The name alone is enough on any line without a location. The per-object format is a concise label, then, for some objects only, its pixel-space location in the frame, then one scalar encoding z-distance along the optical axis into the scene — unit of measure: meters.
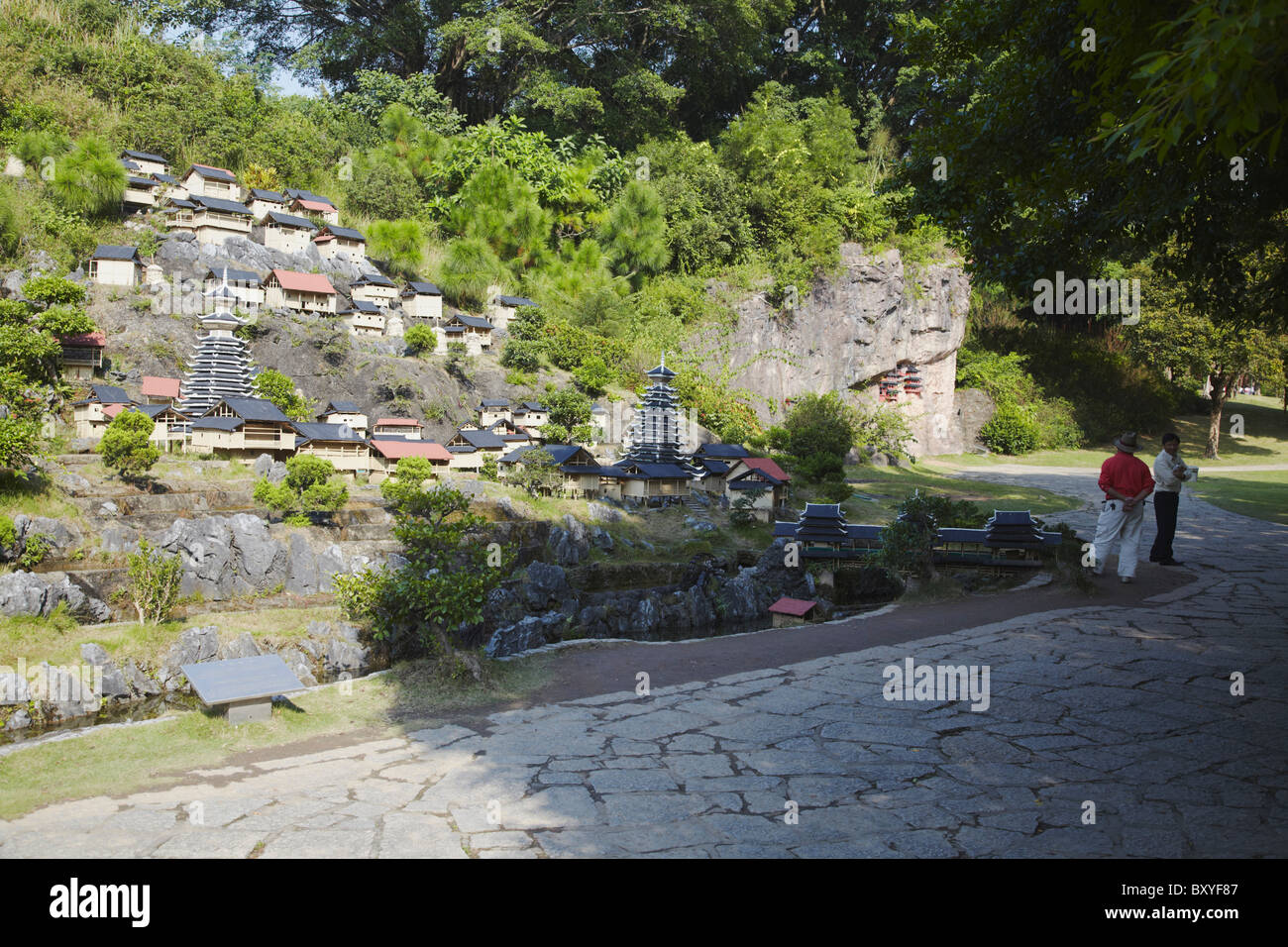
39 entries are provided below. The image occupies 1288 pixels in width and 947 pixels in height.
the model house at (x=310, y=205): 27.59
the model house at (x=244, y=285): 23.35
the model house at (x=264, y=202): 26.92
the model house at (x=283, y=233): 26.44
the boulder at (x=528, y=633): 10.73
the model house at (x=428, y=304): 26.39
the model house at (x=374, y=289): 25.94
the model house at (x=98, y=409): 18.98
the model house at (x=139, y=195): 26.14
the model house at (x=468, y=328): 25.88
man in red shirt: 10.09
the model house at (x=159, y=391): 19.98
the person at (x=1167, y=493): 11.11
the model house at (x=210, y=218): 25.53
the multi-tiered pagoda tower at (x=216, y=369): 19.56
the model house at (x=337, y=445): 19.62
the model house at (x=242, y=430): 18.77
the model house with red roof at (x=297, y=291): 24.25
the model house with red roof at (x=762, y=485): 20.38
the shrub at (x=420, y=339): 24.55
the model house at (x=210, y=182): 26.42
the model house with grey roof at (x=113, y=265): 22.78
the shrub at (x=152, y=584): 13.66
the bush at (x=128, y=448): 16.36
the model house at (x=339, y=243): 26.78
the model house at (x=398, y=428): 21.47
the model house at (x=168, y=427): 19.09
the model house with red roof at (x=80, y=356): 19.92
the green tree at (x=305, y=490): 16.69
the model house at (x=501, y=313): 27.75
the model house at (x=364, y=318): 24.86
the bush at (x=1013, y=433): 35.81
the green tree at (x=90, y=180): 24.92
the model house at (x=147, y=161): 27.02
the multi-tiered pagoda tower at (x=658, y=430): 21.67
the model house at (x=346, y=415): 21.22
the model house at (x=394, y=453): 20.31
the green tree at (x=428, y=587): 7.45
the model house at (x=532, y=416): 23.64
